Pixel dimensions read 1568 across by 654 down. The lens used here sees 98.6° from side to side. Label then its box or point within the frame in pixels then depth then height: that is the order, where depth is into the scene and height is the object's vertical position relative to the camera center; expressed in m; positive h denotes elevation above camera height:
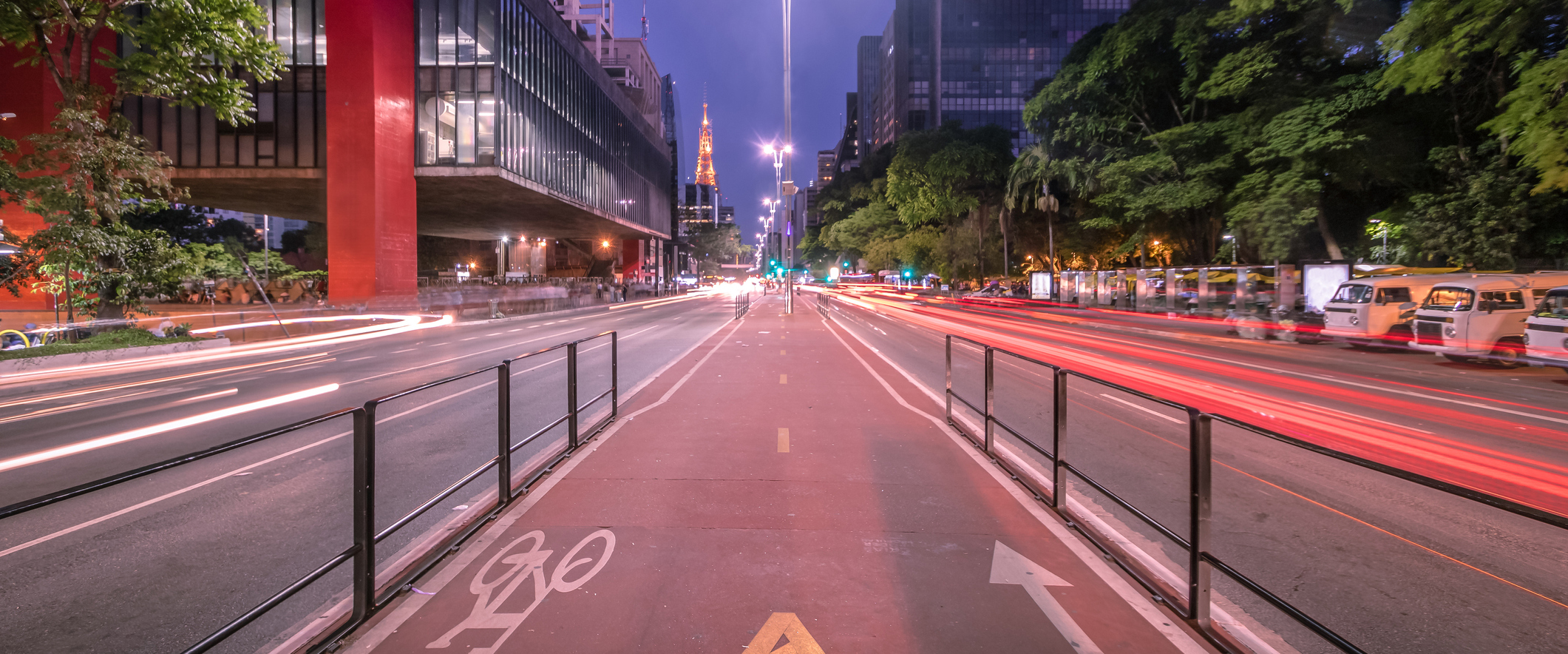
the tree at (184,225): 58.62 +7.59
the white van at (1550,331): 13.45 -0.56
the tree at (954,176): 59.91 +11.81
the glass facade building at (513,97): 37.19 +13.24
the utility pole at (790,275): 31.20 +1.50
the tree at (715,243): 149.88 +13.81
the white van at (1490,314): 16.09 -0.24
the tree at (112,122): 17.11 +4.76
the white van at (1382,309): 19.19 -0.13
